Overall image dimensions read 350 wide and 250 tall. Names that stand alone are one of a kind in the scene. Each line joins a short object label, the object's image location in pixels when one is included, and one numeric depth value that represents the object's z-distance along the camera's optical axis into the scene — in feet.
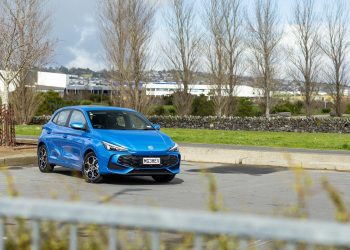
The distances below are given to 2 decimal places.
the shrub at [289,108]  179.11
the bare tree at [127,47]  123.24
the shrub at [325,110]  206.02
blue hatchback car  38.17
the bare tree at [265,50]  147.84
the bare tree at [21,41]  63.82
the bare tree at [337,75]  146.51
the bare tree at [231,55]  143.54
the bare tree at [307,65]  146.41
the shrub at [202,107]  144.15
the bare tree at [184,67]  139.64
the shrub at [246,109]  148.46
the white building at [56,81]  162.73
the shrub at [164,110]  141.28
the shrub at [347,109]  176.57
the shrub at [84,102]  159.22
